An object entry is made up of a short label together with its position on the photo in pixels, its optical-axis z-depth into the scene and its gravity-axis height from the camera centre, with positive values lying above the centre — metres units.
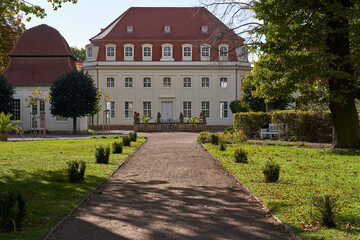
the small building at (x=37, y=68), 38.38 +4.98
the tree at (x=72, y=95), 34.28 +2.11
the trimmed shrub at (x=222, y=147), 17.12 -1.17
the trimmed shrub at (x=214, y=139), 20.67 -1.03
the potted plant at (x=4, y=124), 26.72 -0.27
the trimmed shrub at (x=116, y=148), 16.64 -1.16
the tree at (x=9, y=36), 41.25 +8.67
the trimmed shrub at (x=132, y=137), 23.42 -1.01
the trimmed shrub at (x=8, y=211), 5.62 -1.26
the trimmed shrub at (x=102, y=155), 13.05 -1.13
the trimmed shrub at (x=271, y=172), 9.34 -1.21
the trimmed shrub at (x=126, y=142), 20.39 -1.12
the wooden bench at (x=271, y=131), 21.42 -0.63
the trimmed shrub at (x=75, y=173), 9.42 -1.23
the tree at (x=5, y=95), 34.56 +2.09
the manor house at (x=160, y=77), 46.34 +4.79
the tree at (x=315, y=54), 14.84 +2.51
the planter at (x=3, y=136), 26.31 -1.07
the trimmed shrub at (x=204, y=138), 22.22 -1.03
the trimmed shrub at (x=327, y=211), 5.71 -1.29
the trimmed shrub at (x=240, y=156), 13.12 -1.18
